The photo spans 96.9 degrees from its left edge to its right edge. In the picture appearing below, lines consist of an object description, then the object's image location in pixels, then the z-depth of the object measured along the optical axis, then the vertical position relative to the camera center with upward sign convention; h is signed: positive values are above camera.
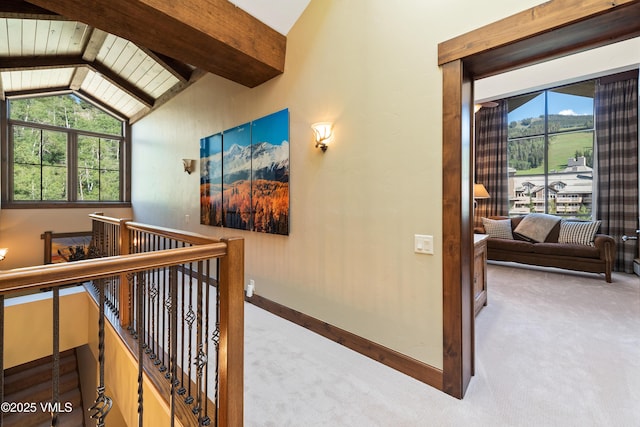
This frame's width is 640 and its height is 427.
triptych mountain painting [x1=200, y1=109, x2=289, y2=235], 3.10 +0.44
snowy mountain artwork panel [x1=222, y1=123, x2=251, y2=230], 3.53 +0.44
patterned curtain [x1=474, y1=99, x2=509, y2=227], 6.13 +1.15
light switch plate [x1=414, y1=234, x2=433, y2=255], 1.94 -0.23
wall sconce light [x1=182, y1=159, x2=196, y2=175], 4.58 +0.75
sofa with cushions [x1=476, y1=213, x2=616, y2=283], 4.16 -0.54
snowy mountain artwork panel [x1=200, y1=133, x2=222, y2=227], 4.02 +0.46
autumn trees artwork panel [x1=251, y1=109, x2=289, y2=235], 3.05 +0.43
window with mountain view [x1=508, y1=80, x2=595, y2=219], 5.36 +1.20
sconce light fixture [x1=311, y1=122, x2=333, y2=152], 2.59 +0.71
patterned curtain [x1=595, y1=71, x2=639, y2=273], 4.64 +0.81
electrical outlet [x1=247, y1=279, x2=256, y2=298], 3.50 -0.94
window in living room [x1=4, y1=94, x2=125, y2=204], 5.65 +1.30
